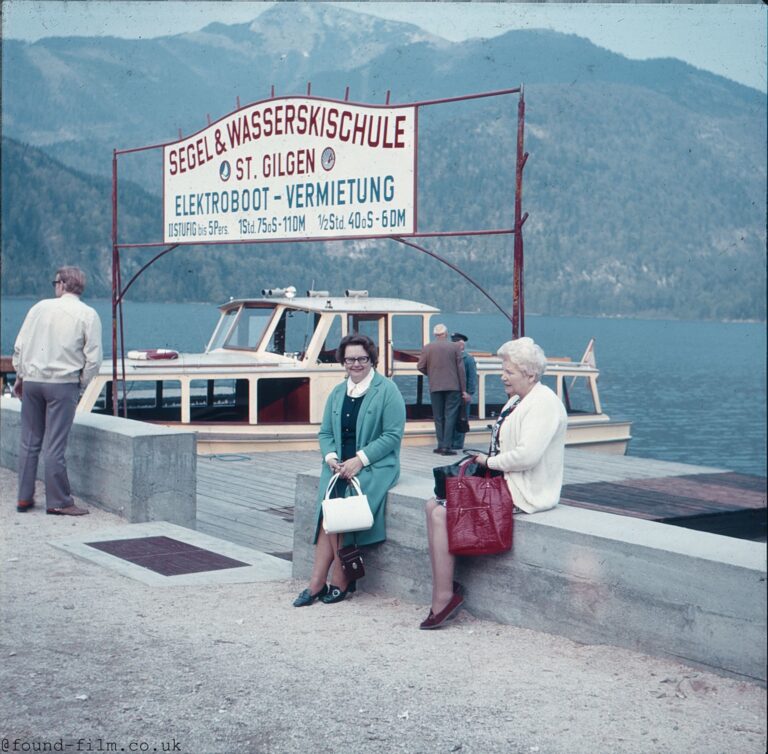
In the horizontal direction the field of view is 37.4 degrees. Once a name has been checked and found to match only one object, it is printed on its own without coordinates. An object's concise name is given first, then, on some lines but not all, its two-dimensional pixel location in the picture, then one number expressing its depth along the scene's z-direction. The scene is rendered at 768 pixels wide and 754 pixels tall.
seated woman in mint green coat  6.38
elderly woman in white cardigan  5.44
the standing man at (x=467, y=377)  16.29
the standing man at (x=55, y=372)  8.55
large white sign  9.74
